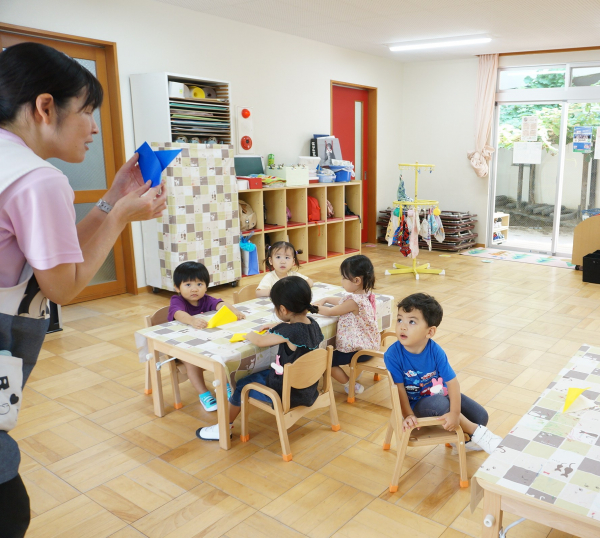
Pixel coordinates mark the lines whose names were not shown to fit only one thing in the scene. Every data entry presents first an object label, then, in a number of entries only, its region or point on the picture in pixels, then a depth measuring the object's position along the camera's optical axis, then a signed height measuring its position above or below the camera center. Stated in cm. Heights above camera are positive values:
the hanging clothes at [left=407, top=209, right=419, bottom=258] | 588 -76
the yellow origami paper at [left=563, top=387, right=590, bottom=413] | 175 -79
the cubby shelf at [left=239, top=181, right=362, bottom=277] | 588 -71
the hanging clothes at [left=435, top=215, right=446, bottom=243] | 606 -83
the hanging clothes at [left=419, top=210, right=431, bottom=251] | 599 -78
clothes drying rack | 590 -122
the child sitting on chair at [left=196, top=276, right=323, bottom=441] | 237 -75
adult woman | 92 -8
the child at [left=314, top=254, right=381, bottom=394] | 286 -78
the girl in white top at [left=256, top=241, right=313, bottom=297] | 334 -62
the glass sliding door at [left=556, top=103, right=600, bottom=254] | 675 -16
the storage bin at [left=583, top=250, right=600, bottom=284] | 558 -116
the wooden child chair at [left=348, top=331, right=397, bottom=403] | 288 -110
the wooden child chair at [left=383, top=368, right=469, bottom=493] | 210 -109
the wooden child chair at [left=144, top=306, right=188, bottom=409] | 290 -110
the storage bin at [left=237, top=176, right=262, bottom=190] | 557 -19
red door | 728 +46
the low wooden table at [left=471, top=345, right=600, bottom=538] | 129 -81
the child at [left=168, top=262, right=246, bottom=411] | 282 -77
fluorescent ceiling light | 636 +136
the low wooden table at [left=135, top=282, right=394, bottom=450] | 239 -84
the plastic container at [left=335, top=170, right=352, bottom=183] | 679 -20
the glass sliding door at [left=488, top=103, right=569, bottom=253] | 707 -27
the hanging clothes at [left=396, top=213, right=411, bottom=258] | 597 -85
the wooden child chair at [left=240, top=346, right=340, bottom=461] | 228 -98
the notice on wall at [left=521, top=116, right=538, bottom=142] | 714 +35
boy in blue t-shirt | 216 -86
